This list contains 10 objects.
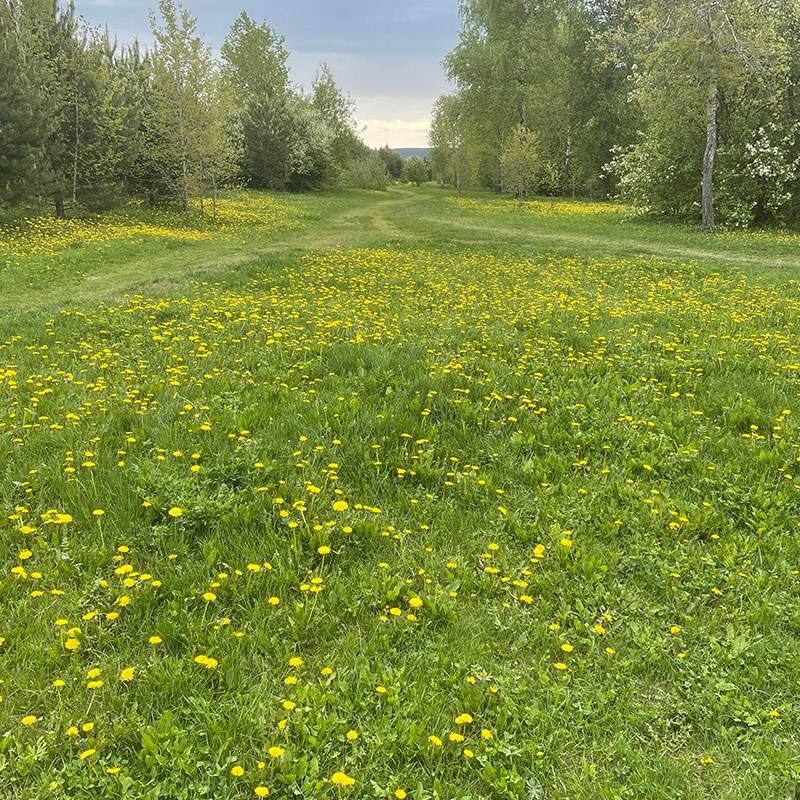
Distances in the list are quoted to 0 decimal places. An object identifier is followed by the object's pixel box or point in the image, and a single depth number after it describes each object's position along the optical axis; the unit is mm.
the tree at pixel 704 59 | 18688
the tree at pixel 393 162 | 96312
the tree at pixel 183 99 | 23219
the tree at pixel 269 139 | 41531
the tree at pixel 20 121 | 17422
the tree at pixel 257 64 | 48688
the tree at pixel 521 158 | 33969
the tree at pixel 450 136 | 49750
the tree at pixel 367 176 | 61594
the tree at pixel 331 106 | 63438
